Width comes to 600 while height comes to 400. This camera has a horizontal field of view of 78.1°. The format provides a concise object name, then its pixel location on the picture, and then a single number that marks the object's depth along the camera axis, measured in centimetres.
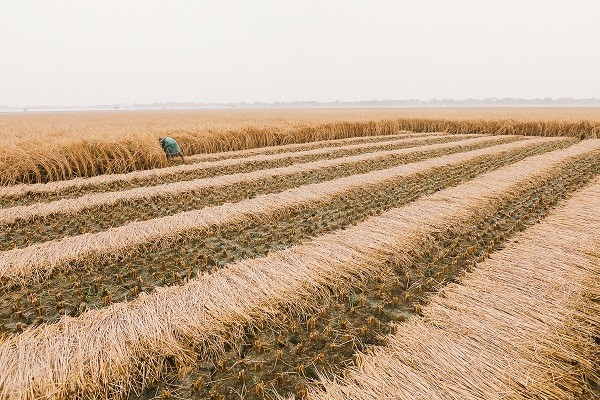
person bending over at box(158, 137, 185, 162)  1383
